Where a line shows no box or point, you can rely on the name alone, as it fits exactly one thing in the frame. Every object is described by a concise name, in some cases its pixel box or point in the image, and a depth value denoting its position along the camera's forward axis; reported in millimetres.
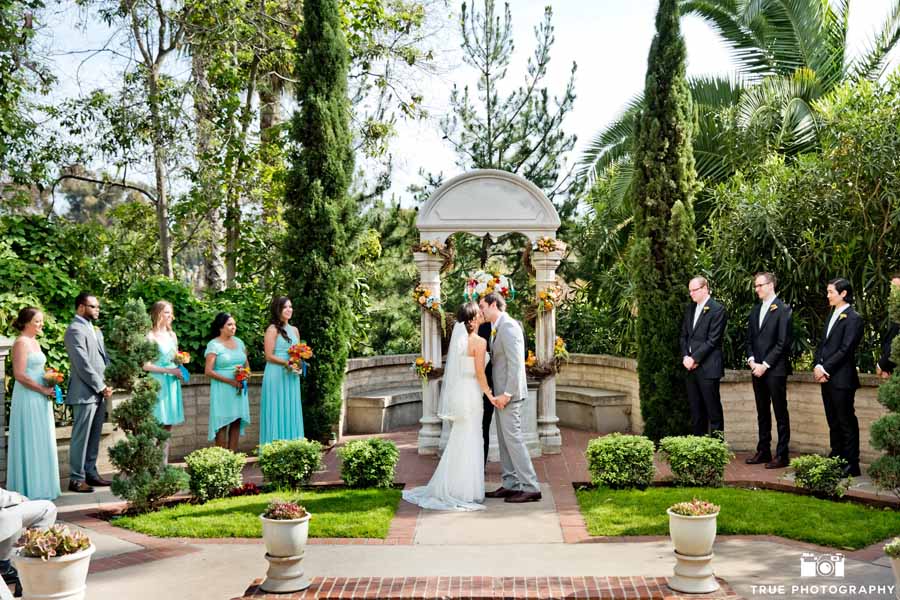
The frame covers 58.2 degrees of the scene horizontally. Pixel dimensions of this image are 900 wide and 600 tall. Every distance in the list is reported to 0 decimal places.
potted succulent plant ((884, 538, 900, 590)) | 4027
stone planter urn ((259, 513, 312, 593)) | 4812
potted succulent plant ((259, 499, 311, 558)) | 4820
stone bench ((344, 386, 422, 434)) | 11445
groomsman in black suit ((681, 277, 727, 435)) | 8875
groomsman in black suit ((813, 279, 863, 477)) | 7840
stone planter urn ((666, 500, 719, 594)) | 4645
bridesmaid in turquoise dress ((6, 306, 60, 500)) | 7316
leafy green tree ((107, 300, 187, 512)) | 6754
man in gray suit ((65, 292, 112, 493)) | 7781
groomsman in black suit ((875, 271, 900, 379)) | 7654
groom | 7379
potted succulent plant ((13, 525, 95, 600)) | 4180
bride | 7250
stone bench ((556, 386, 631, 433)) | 11305
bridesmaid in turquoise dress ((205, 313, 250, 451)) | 8773
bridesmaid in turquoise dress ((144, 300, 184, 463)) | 8375
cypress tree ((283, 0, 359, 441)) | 10250
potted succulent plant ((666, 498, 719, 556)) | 4645
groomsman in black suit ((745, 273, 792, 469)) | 8453
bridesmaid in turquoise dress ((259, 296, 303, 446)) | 9070
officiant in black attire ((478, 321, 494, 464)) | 8312
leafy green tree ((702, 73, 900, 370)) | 8648
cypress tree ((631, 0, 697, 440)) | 9703
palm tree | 13469
